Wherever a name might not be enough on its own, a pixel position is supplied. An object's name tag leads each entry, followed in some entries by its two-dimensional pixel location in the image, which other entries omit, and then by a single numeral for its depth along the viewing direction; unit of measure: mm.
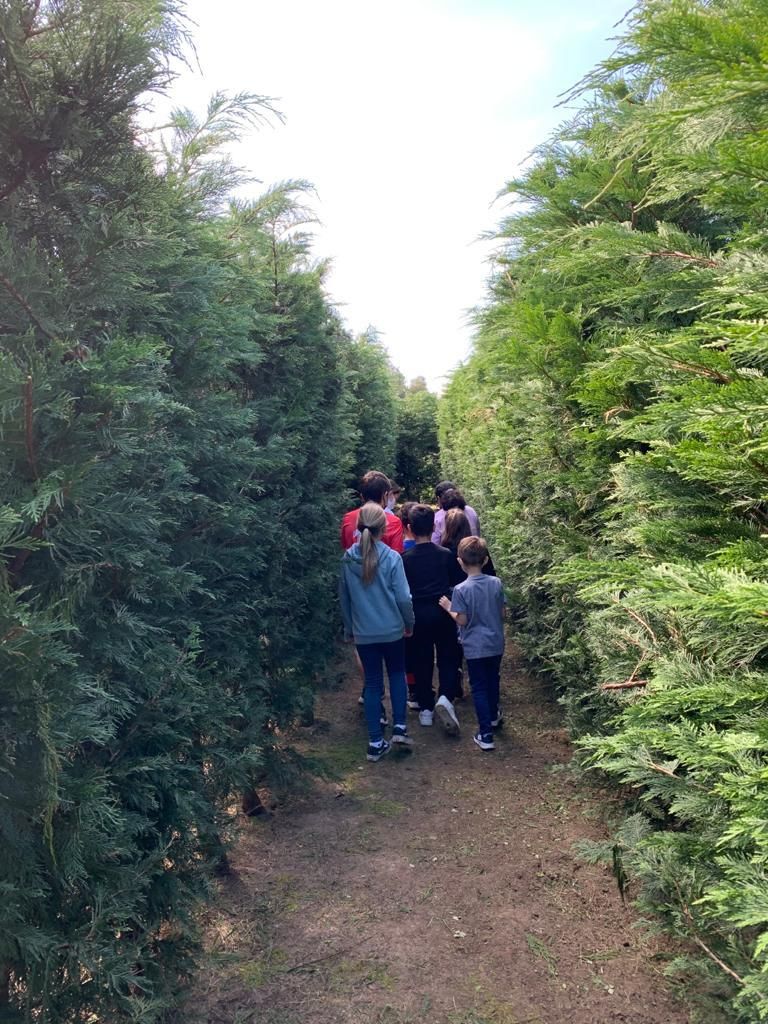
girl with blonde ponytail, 5410
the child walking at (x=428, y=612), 6230
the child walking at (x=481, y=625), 5656
